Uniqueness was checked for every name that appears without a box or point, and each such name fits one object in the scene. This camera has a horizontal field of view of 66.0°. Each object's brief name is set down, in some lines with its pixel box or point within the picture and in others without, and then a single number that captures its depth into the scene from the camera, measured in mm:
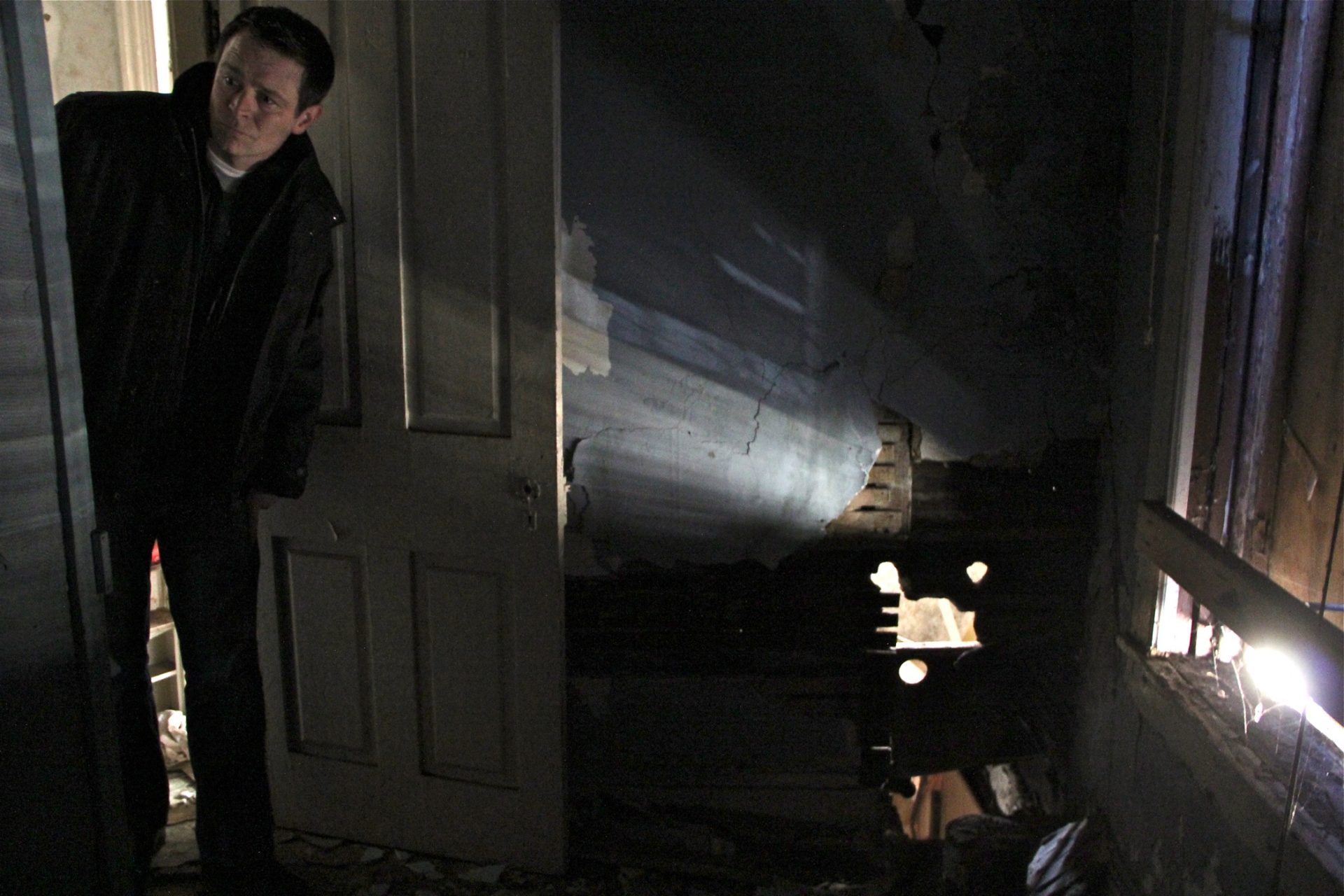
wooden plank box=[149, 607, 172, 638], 2840
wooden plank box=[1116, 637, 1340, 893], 1442
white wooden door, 2082
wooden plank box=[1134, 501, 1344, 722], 1325
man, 1807
